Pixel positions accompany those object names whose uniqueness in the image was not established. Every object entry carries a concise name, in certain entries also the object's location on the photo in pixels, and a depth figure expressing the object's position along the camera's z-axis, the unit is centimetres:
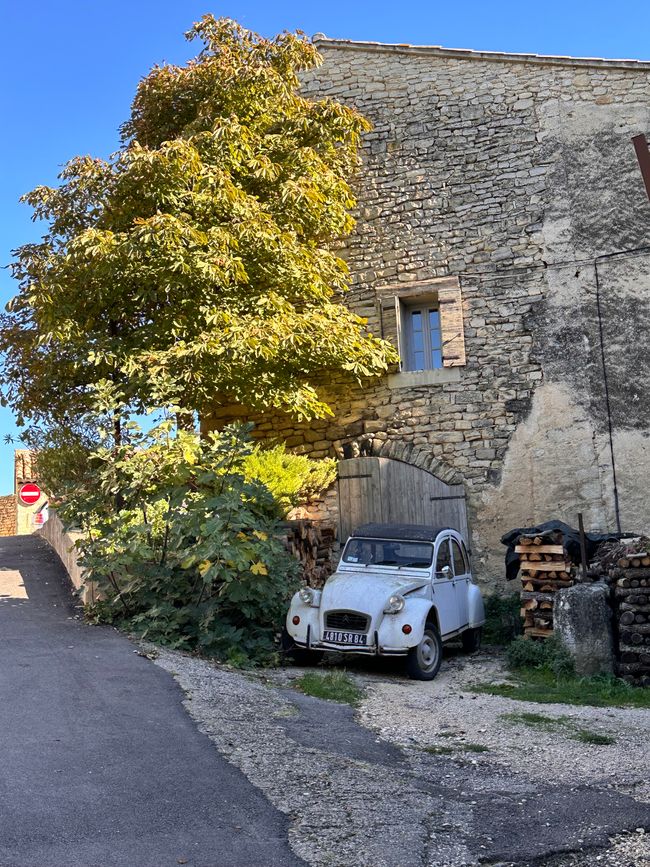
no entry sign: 2150
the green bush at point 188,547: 931
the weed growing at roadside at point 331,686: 807
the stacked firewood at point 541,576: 1032
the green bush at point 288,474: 1225
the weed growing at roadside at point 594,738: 677
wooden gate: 1338
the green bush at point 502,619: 1180
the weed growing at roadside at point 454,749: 644
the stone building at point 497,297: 1278
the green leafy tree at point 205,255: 1197
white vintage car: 909
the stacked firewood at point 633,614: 922
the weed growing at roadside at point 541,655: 952
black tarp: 1058
